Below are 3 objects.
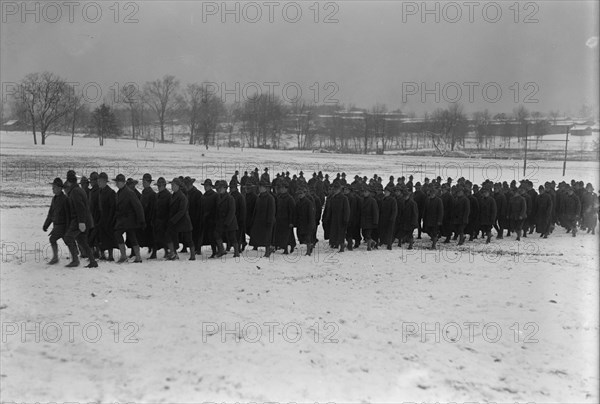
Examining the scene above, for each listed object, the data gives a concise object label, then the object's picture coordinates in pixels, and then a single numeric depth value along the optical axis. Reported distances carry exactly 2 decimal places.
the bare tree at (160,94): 106.88
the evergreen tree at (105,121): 75.25
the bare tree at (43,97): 69.31
